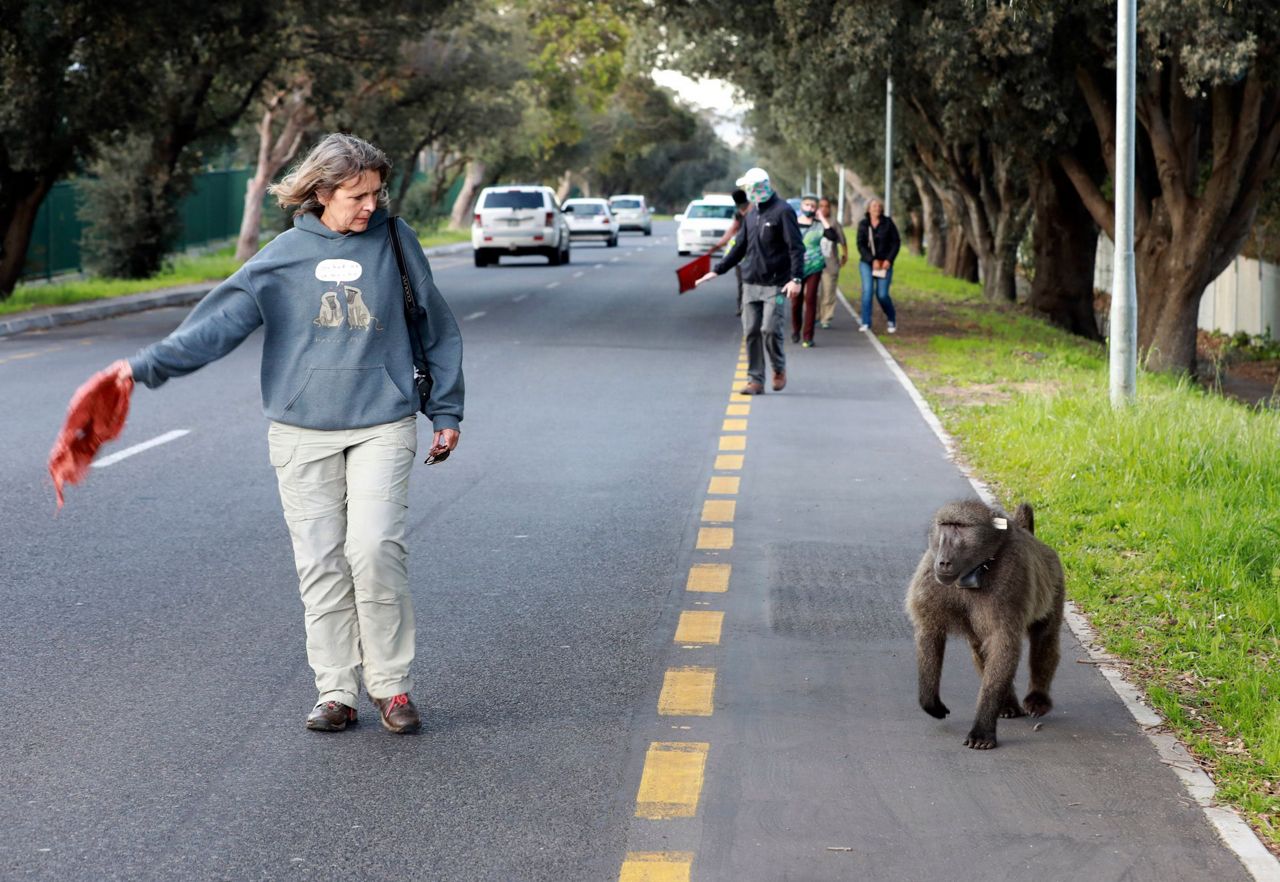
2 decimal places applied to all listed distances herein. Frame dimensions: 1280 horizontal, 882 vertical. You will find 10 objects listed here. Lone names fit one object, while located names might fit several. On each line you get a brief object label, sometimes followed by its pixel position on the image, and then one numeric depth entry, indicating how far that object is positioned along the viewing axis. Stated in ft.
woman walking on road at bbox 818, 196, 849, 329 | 78.23
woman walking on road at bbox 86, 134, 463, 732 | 19.01
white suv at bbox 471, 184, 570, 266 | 139.03
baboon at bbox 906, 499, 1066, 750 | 18.56
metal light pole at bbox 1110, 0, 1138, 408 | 45.03
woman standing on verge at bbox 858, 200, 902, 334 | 74.02
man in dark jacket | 50.37
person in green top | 70.08
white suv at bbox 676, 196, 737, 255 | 147.84
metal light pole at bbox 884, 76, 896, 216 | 113.39
